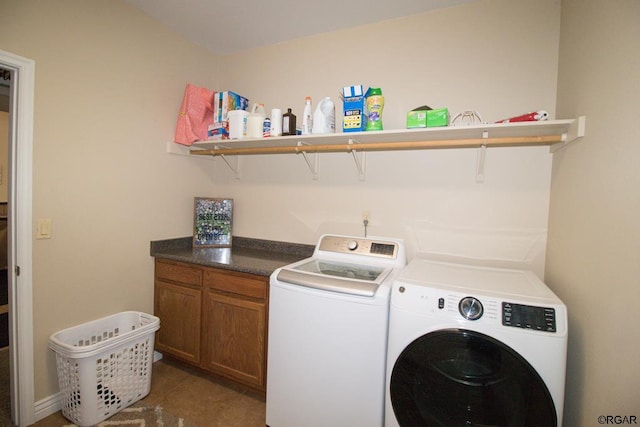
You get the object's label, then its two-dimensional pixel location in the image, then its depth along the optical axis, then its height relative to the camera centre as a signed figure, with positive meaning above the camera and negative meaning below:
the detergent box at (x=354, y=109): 1.70 +0.59
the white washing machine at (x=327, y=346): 1.27 -0.69
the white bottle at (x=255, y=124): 2.01 +0.56
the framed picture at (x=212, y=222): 2.40 -0.19
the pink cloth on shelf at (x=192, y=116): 2.21 +0.67
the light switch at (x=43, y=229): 1.56 -0.19
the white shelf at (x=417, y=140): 1.38 +0.41
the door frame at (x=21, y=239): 1.46 -0.24
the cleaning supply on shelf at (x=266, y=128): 1.98 +0.53
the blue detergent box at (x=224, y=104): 2.17 +0.76
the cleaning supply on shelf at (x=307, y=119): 1.87 +0.56
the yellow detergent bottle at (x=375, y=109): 1.67 +0.58
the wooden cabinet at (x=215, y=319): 1.73 -0.80
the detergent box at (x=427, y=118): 1.51 +0.49
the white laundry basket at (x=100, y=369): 1.50 -0.98
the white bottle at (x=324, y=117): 1.82 +0.57
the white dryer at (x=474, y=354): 1.00 -0.56
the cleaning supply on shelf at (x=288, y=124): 1.92 +0.55
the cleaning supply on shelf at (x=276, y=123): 1.93 +0.55
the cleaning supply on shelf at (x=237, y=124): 2.05 +0.57
